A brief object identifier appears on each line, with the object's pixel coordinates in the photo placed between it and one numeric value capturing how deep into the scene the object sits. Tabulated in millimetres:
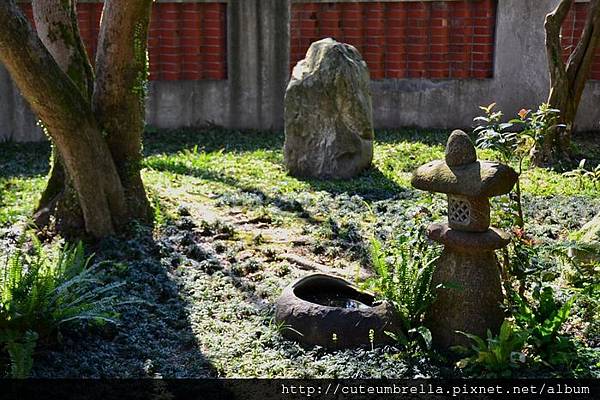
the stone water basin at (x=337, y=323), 5695
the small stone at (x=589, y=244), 6443
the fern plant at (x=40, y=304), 5120
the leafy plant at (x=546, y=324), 5492
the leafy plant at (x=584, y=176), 9609
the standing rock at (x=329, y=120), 10398
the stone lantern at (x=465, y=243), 5465
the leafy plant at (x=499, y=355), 5285
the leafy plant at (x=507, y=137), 6117
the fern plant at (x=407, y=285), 5797
